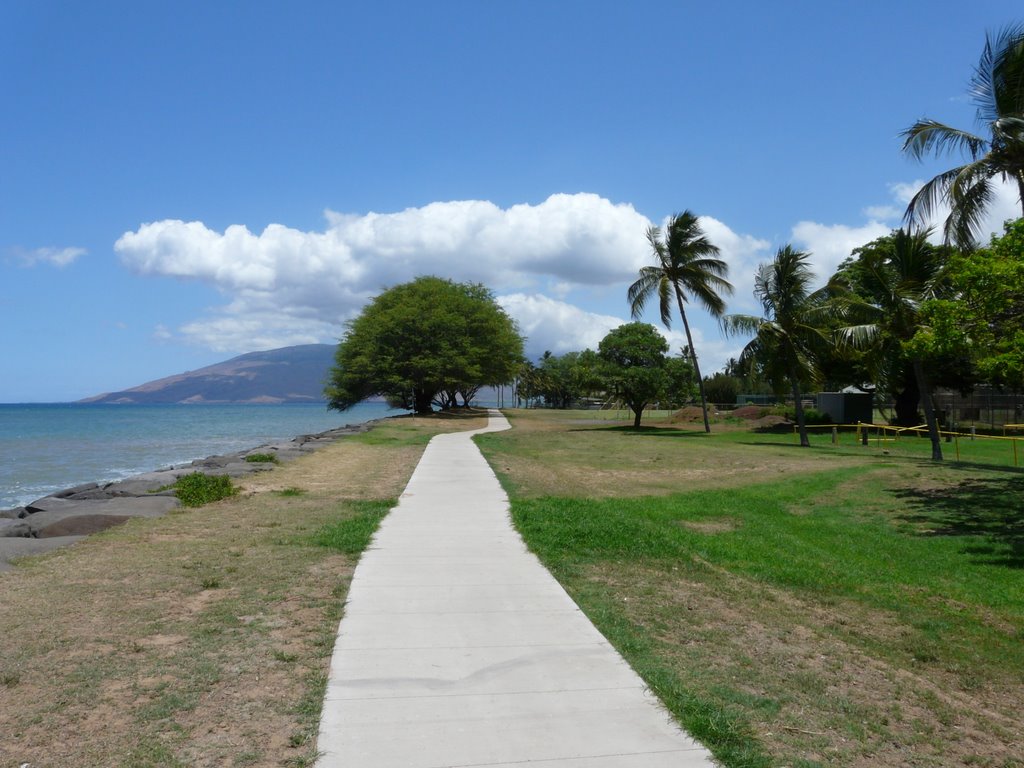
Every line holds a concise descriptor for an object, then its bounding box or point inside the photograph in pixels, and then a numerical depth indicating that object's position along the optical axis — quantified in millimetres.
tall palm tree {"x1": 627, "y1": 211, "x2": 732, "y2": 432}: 35906
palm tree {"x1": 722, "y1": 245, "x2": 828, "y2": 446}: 28891
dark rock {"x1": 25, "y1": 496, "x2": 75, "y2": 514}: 12578
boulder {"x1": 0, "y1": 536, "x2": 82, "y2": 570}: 8500
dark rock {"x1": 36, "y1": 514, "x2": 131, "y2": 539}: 10078
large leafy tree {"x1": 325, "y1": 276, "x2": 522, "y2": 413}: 51156
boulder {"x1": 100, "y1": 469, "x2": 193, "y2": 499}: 14125
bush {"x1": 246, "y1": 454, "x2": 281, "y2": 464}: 19109
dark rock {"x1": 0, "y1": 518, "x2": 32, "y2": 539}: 10102
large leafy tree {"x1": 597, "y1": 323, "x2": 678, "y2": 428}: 38000
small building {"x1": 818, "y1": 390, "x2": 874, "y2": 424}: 40188
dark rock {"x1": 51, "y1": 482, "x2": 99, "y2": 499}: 15656
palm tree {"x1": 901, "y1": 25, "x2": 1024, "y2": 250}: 14328
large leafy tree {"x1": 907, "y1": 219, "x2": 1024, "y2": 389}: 11398
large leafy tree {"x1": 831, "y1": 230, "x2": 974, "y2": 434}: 21156
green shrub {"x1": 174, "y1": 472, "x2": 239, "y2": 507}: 12562
